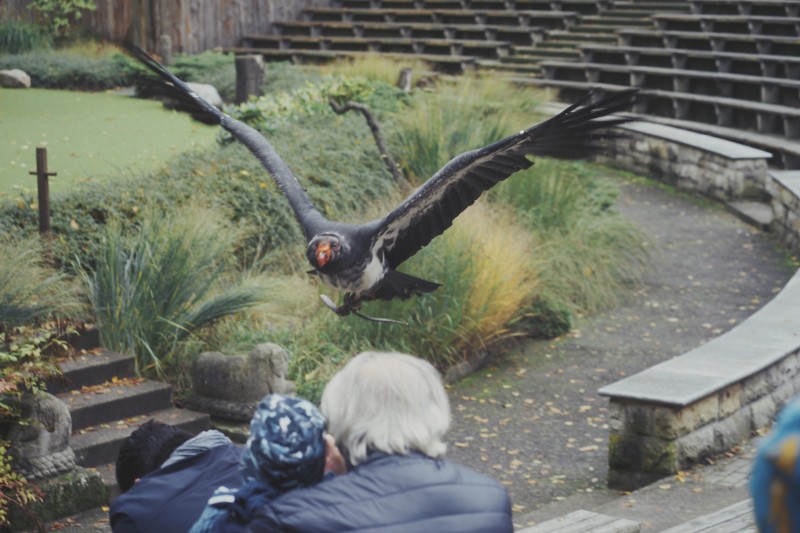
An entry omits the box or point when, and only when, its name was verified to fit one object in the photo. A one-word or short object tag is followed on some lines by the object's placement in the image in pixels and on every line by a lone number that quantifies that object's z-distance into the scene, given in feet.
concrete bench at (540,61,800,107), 46.47
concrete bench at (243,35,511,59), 62.13
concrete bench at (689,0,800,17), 50.52
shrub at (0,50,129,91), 55.62
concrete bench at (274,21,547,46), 62.69
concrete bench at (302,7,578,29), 62.59
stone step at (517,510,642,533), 14.28
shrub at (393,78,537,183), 33.63
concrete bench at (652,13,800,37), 49.77
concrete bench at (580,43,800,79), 47.42
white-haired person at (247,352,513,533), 7.70
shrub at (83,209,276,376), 22.58
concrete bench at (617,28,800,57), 48.62
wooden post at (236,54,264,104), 48.88
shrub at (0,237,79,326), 19.91
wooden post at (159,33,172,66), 61.20
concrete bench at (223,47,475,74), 60.13
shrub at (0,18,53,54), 61.52
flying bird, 15.47
